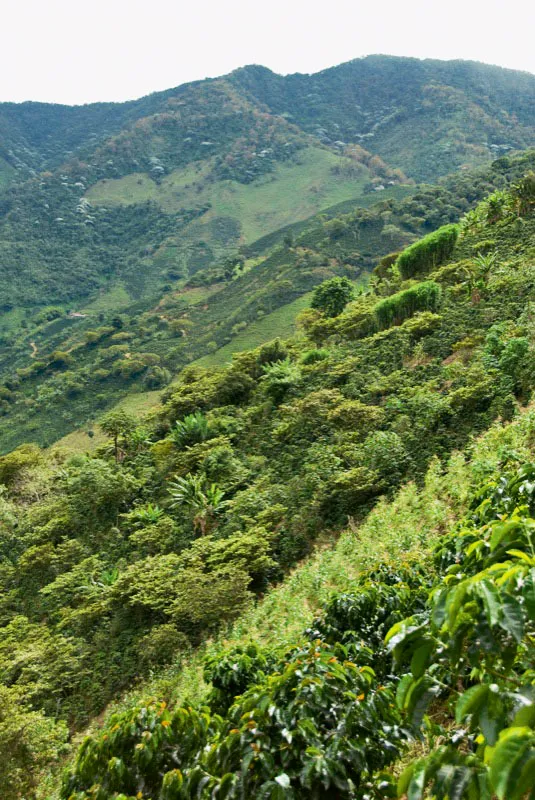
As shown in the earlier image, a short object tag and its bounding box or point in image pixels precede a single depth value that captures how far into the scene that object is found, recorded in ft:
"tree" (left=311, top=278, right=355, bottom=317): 110.02
